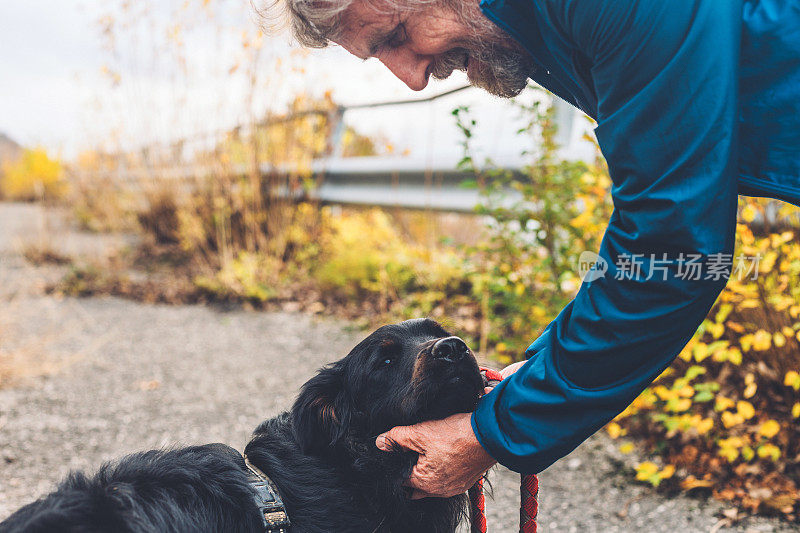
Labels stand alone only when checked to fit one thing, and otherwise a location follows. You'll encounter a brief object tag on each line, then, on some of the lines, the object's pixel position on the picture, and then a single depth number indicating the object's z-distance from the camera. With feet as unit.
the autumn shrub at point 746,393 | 8.63
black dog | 5.30
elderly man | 3.85
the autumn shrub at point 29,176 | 42.30
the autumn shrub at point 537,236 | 11.37
